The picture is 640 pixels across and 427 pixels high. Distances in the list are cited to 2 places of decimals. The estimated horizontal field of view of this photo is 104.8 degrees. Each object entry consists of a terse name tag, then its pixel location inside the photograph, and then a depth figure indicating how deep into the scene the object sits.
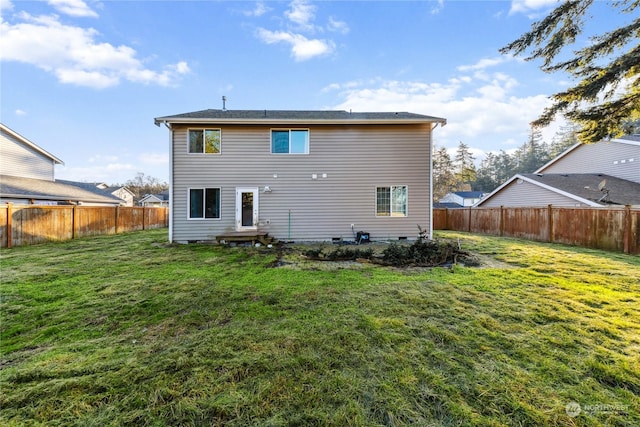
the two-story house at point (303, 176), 9.35
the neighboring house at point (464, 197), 35.66
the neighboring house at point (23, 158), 15.36
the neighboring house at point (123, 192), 34.12
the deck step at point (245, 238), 8.80
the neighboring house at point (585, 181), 11.87
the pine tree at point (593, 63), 5.50
